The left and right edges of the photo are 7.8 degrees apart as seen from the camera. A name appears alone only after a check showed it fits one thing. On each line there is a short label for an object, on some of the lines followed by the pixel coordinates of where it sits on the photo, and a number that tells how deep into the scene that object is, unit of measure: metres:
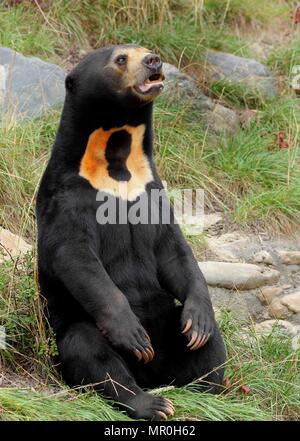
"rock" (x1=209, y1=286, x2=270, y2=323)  14.36
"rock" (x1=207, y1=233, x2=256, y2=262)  15.61
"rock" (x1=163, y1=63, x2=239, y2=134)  18.08
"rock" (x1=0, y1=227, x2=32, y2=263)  13.20
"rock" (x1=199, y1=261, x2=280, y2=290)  14.71
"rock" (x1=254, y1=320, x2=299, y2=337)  14.11
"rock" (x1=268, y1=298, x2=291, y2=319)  14.99
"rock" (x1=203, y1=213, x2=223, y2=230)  16.29
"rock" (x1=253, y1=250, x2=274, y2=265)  15.77
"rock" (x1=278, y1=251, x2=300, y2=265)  15.86
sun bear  10.80
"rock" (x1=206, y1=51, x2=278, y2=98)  19.39
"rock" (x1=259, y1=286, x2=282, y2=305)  15.07
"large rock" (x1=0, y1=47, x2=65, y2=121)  16.52
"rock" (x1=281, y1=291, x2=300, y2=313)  15.01
